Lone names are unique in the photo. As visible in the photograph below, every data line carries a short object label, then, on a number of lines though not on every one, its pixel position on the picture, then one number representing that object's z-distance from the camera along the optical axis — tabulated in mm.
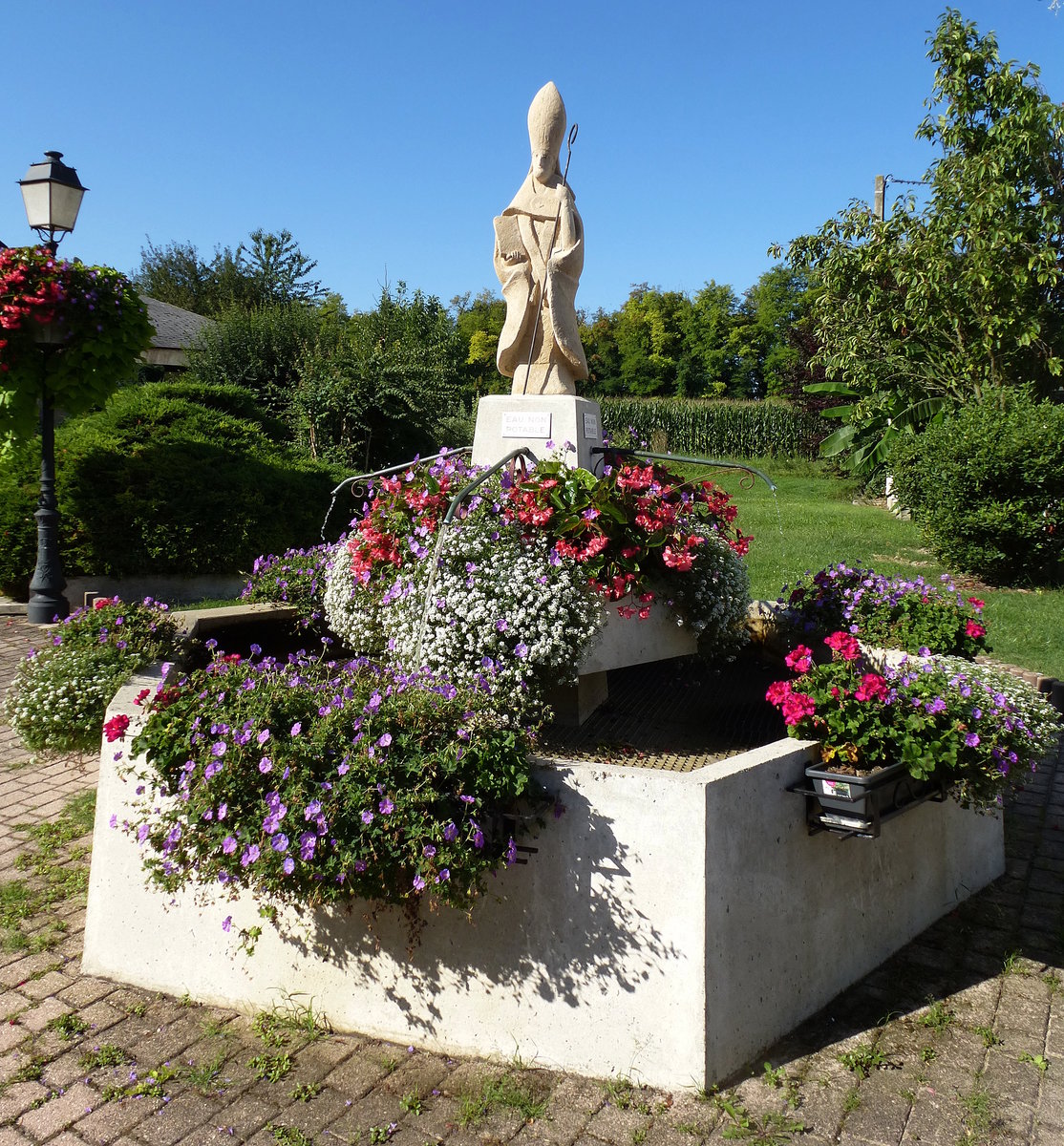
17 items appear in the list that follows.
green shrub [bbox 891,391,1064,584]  11164
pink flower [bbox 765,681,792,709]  3779
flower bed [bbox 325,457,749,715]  4109
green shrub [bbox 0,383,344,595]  10445
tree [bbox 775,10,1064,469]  13781
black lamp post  8836
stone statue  5211
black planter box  3385
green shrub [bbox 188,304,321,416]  18031
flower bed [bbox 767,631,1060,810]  3584
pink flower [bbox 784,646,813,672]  3900
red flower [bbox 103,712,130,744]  3613
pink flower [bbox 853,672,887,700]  3590
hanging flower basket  8898
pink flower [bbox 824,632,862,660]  3889
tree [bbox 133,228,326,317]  39912
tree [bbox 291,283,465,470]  15945
